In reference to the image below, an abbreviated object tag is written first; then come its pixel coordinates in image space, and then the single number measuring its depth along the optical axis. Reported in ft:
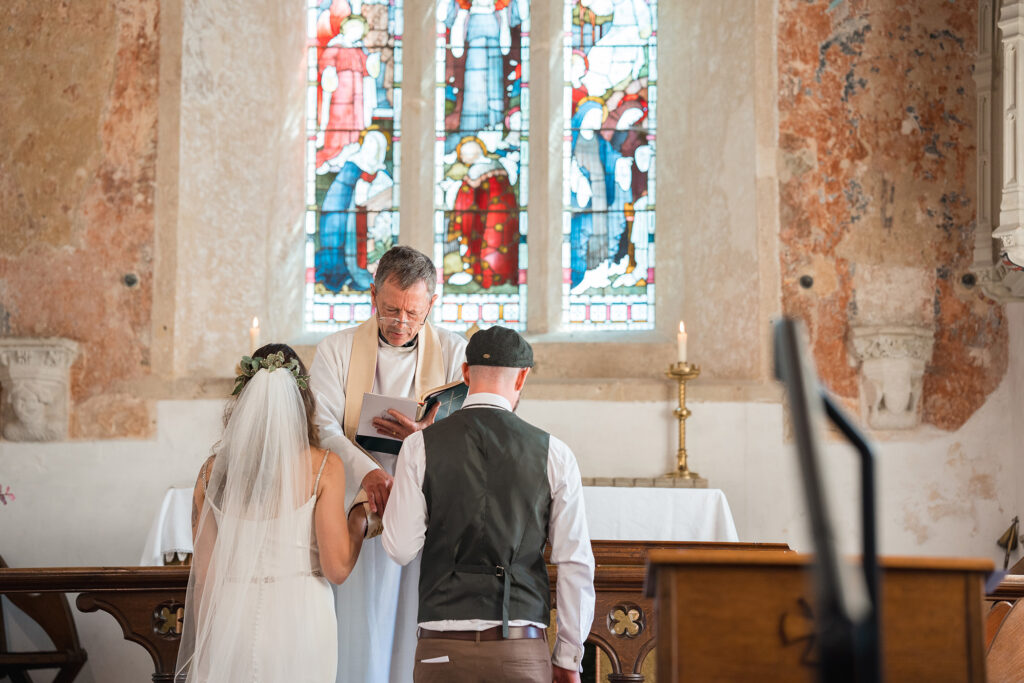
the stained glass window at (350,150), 27.22
